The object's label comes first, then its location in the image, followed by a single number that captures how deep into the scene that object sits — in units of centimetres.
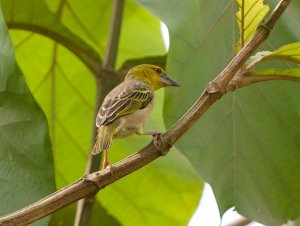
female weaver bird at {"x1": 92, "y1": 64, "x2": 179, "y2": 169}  533
